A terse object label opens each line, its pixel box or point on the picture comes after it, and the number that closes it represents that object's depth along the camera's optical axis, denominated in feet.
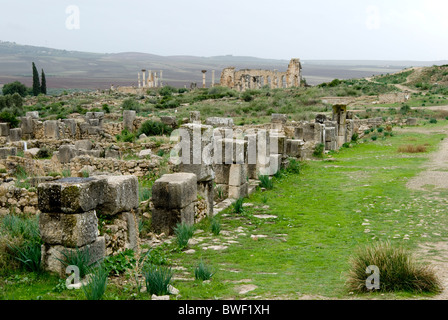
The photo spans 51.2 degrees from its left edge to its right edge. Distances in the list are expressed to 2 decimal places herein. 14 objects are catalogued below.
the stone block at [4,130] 81.87
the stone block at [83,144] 72.55
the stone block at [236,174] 40.77
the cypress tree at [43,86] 235.48
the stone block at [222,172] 41.50
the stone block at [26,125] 87.97
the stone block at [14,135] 82.88
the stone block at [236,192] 40.93
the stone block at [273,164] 50.60
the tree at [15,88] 228.61
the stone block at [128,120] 94.84
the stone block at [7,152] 61.86
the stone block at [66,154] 62.53
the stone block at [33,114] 105.05
